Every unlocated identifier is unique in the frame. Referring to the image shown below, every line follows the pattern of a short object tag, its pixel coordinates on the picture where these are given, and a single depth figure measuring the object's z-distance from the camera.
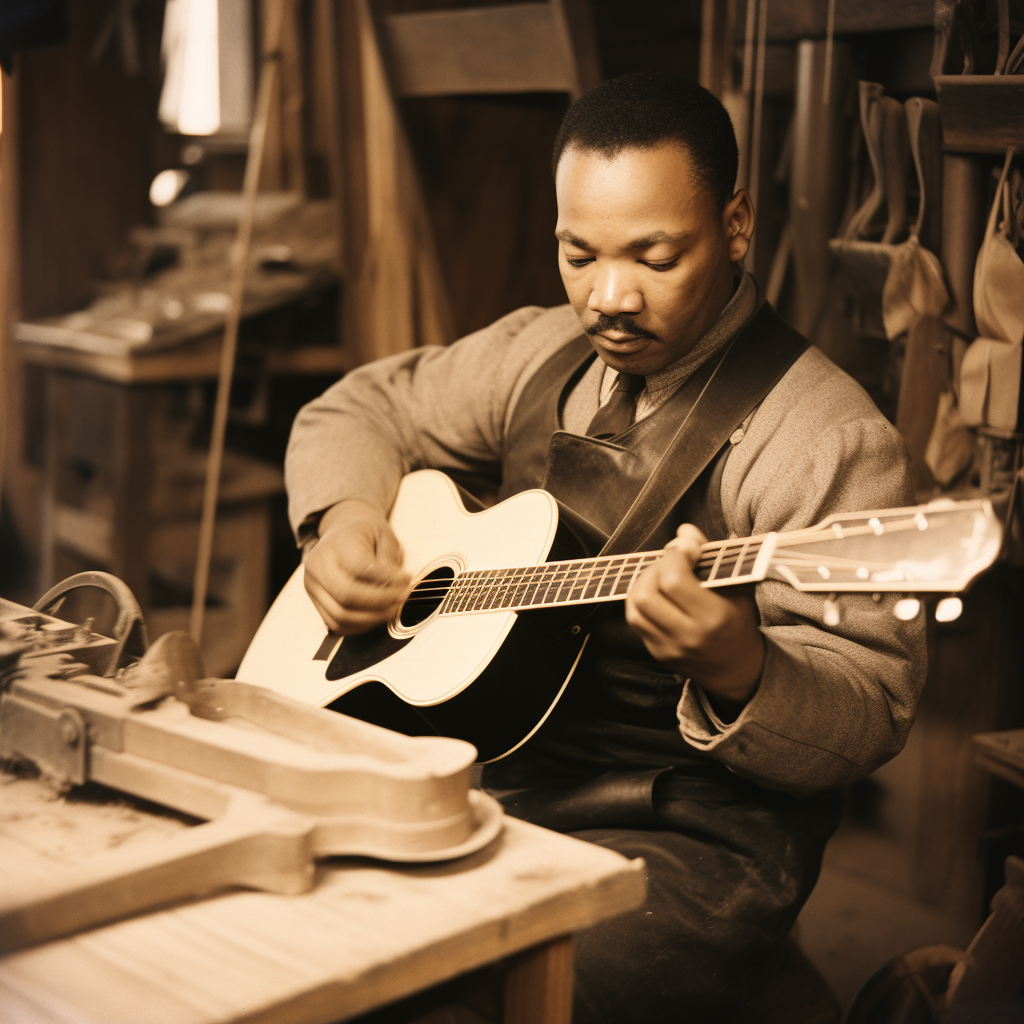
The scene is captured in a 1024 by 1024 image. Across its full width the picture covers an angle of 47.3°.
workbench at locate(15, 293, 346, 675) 3.21
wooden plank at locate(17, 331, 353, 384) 3.14
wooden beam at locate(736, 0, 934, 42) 1.65
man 1.17
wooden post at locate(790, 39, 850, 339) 1.86
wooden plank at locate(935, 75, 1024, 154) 1.50
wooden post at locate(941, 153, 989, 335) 1.63
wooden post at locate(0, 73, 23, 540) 3.87
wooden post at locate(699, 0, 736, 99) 1.91
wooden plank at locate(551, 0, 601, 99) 1.96
